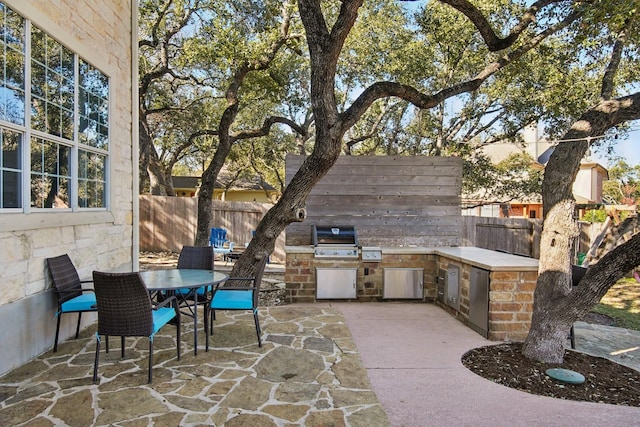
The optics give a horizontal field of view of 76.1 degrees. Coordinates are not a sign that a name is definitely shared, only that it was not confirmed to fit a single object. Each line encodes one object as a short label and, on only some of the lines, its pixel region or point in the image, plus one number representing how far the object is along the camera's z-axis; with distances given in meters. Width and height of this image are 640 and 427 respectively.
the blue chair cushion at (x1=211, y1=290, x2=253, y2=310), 3.99
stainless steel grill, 5.91
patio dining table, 3.61
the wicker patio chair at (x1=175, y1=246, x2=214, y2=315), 4.86
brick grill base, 5.95
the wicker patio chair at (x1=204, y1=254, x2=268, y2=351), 3.99
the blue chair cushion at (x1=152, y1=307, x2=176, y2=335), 3.29
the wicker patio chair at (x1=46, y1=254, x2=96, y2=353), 3.79
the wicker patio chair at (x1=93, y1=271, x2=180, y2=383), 3.07
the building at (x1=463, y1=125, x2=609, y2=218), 17.72
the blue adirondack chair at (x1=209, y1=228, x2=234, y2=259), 10.83
